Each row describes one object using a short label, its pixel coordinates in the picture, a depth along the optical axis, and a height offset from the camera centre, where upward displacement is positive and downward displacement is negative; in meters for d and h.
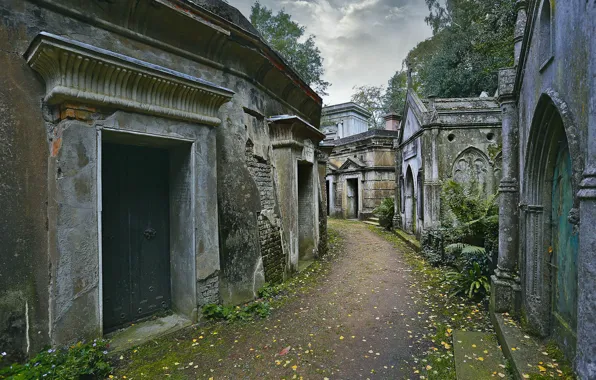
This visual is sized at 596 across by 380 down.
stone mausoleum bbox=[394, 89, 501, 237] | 8.68 +1.17
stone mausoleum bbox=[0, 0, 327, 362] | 3.01 +0.36
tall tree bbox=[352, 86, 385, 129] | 30.56 +8.70
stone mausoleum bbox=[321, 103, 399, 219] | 16.47 +0.99
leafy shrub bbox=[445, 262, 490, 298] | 5.12 -1.61
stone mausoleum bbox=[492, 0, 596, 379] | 1.90 +0.07
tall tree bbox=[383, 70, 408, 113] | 26.12 +8.66
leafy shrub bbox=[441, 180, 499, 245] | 6.12 -0.54
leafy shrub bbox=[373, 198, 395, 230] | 13.60 -0.99
